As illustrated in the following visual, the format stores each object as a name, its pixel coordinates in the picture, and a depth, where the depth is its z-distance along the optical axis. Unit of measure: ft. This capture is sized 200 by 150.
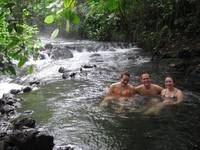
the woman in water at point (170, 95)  19.26
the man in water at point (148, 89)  20.43
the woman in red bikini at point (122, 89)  20.24
